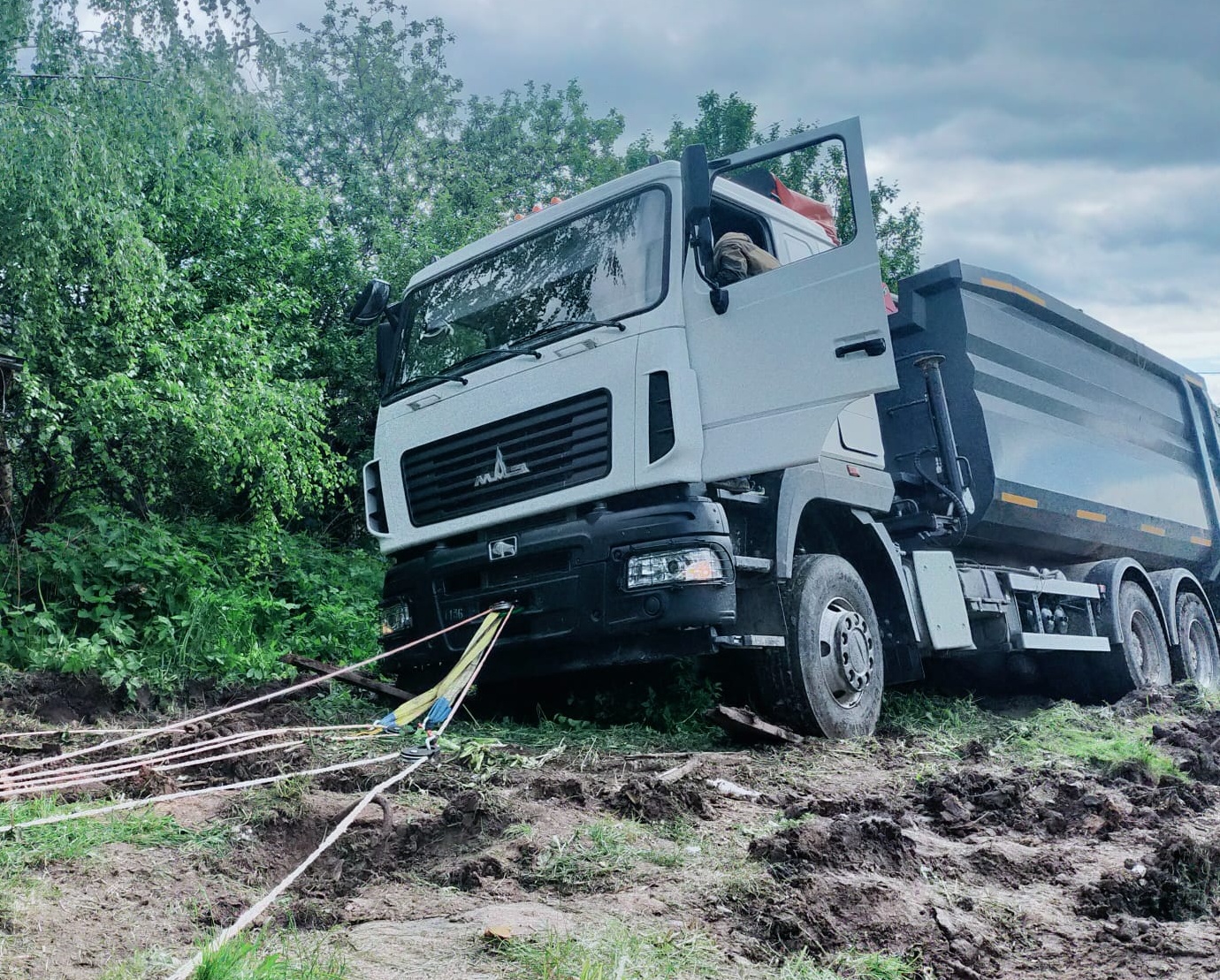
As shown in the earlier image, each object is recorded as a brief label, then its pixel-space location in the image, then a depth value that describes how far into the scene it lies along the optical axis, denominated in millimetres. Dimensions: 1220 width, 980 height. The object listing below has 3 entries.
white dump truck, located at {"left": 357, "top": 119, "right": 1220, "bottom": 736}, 5094
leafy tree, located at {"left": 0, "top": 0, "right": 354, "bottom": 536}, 7234
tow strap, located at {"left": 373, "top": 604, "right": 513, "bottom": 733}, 4766
